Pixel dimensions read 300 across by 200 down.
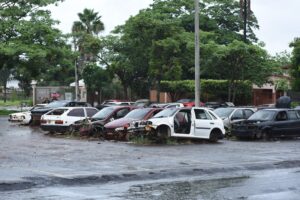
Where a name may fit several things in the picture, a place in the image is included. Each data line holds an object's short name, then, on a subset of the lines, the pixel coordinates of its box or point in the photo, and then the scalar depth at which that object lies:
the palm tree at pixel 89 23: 71.19
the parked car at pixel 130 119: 24.15
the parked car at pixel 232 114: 29.08
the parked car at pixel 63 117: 28.09
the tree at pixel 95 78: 57.75
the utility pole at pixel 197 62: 28.18
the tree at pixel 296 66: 45.22
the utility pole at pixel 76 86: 56.30
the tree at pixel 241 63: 41.16
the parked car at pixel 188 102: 39.79
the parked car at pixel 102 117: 26.02
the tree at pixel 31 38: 46.72
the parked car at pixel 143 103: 40.15
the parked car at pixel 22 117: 36.12
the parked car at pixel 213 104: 38.44
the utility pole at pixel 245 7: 39.23
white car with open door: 23.50
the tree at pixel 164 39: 43.25
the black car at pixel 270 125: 26.52
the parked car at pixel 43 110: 35.12
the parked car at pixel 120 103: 39.67
